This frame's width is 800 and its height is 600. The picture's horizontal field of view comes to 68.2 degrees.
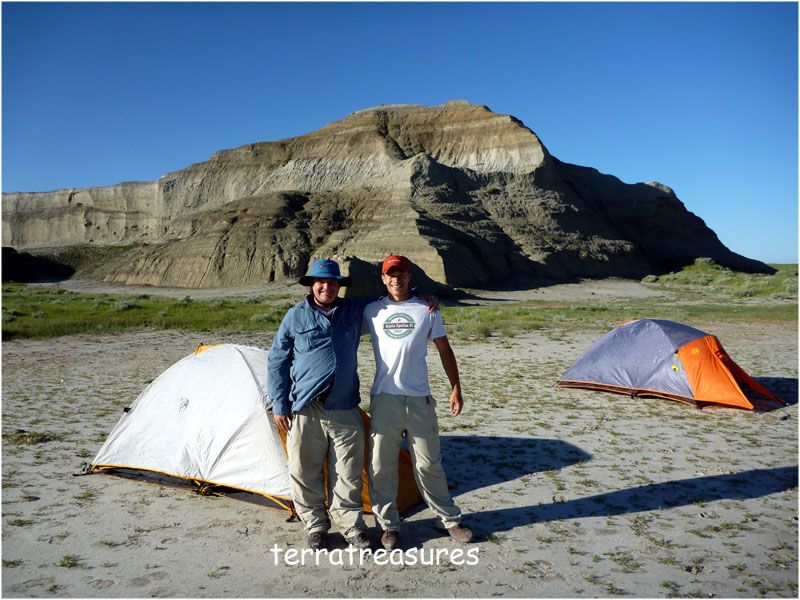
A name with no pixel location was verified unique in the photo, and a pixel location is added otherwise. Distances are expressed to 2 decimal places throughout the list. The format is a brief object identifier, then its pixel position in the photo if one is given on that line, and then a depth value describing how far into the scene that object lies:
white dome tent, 5.58
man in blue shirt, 4.71
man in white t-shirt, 4.73
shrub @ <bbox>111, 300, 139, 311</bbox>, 28.64
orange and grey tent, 9.32
